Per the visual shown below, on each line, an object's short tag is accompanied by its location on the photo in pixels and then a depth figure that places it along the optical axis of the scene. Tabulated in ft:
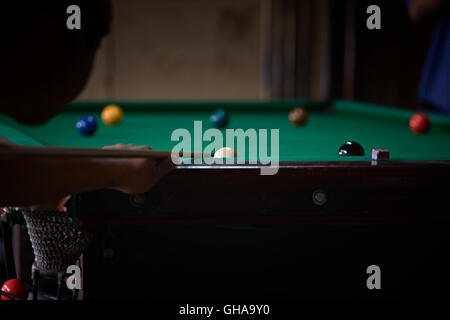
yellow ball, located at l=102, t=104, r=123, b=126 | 7.62
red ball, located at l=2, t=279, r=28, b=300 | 4.82
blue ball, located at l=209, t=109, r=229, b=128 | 7.38
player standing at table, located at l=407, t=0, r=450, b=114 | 9.94
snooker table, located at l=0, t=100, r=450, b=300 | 4.06
